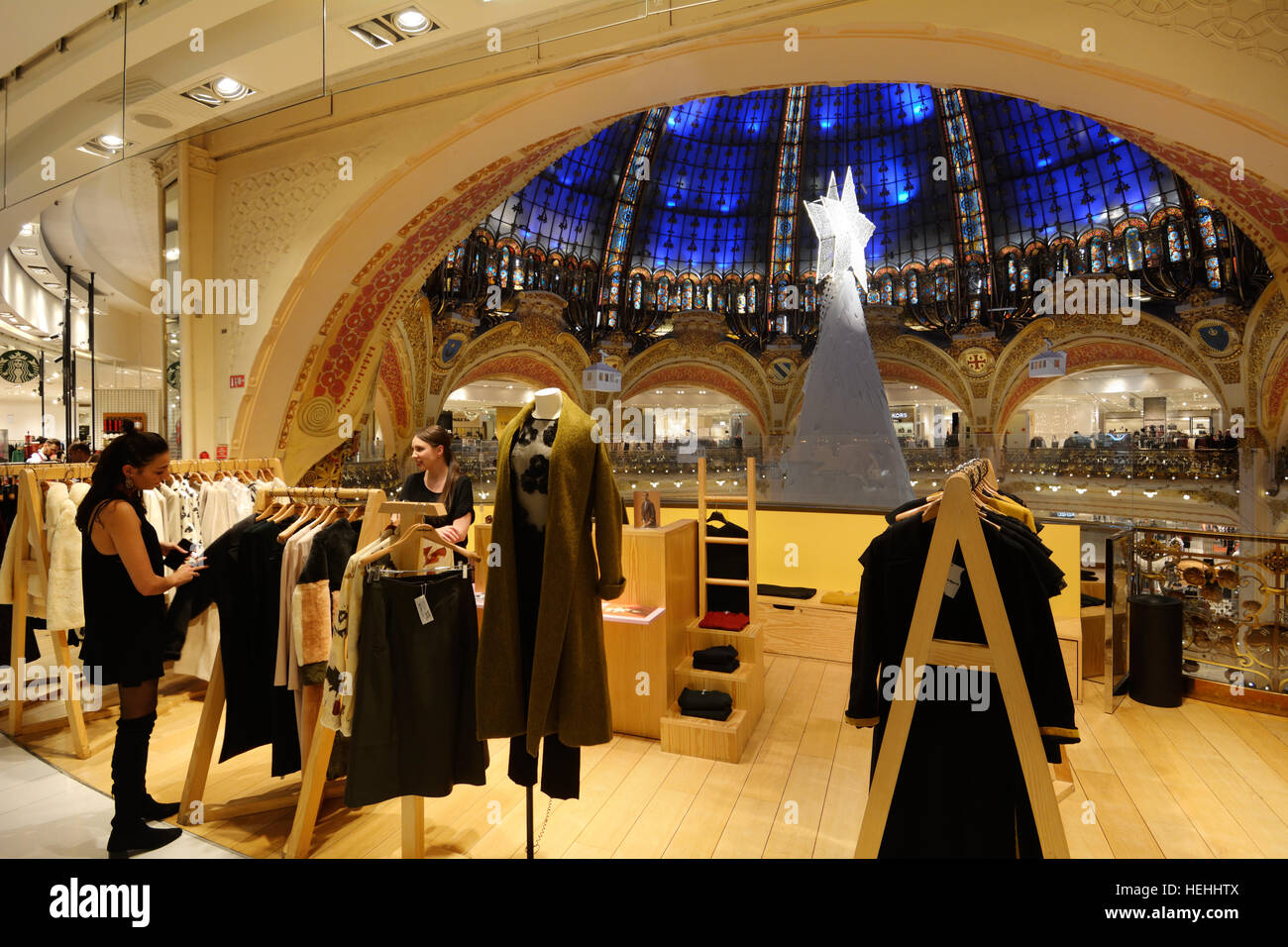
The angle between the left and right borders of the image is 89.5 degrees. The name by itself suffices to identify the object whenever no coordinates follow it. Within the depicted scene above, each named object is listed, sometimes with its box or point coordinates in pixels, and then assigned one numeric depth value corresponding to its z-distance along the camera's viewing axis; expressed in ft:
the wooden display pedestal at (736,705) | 11.66
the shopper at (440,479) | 12.16
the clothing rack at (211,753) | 9.36
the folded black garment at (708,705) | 12.02
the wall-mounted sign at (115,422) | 19.66
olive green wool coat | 7.30
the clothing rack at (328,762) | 7.79
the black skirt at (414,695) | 7.42
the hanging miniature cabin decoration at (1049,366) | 59.57
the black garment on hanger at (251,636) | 8.98
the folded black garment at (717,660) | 12.99
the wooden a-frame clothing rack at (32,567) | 11.55
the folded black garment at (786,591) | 17.98
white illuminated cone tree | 27.48
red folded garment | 13.74
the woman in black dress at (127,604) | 8.28
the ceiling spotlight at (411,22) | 12.10
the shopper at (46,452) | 21.73
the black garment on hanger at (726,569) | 14.98
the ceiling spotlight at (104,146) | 16.55
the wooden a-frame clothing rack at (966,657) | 5.53
